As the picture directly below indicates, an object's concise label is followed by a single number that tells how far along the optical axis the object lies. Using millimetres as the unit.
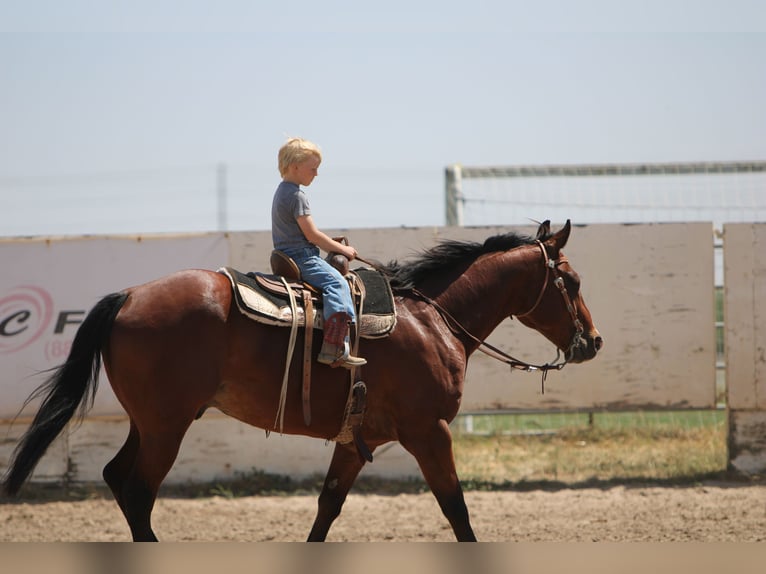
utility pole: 56337
